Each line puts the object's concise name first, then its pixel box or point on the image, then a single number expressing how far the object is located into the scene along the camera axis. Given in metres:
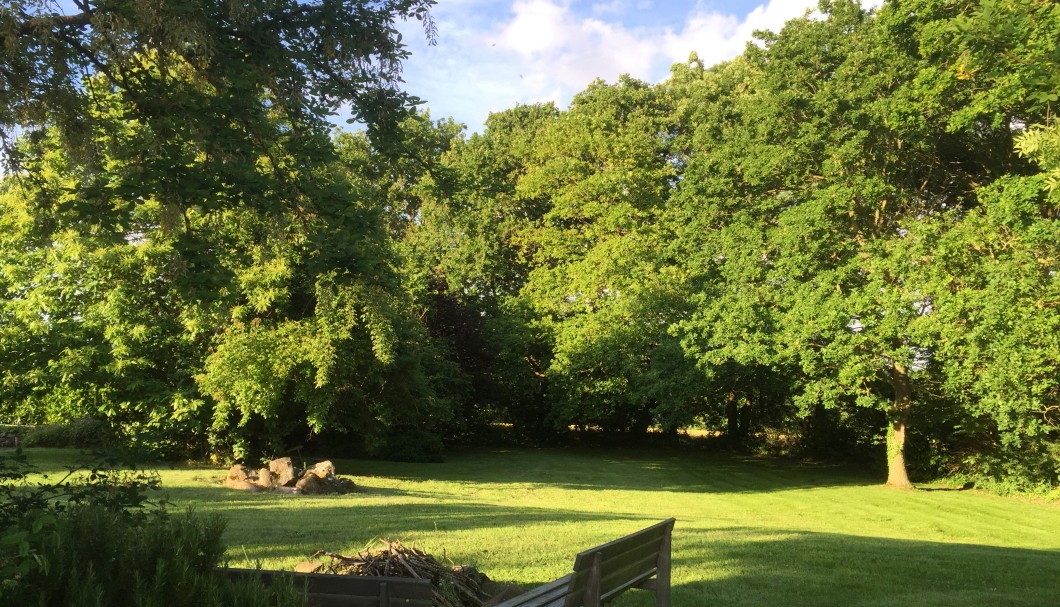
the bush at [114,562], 3.22
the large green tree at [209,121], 6.52
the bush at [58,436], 21.28
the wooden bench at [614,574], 4.86
